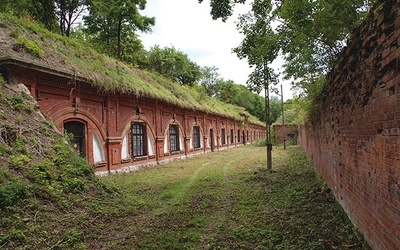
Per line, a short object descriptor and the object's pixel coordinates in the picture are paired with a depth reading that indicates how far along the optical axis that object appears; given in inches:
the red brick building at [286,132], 1370.1
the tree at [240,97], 2167.8
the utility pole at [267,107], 443.6
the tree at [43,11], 833.5
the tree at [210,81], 2085.4
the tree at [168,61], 1445.6
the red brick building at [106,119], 377.4
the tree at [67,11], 903.7
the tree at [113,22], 908.0
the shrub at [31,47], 377.4
